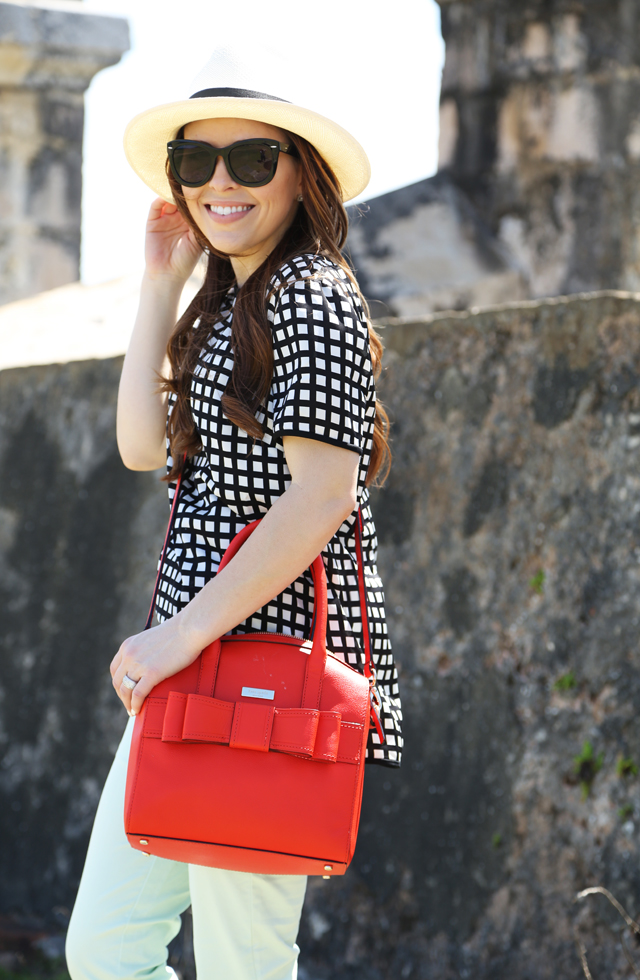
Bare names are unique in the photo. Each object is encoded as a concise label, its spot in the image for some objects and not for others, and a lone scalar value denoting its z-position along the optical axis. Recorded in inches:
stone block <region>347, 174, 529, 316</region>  337.2
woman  154.8
